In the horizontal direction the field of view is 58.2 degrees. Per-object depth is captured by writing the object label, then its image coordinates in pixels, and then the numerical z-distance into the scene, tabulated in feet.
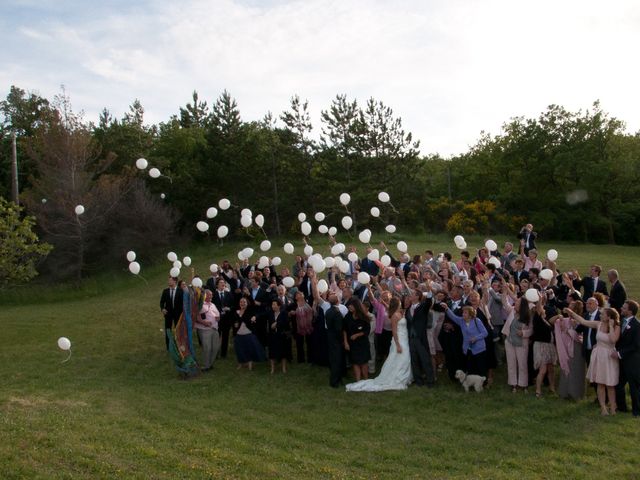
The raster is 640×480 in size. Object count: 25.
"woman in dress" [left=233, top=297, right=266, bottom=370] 41.63
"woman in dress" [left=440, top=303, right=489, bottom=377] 33.88
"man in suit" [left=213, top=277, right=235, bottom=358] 45.21
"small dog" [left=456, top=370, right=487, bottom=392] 33.78
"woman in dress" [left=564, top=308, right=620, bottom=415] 29.22
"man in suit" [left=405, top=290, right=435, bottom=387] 35.45
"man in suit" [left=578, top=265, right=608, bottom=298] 40.11
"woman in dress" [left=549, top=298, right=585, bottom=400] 31.55
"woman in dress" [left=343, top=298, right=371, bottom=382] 37.04
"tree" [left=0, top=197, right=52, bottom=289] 62.18
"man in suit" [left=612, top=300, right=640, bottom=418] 28.63
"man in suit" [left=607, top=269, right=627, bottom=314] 39.68
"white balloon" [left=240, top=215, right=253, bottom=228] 48.44
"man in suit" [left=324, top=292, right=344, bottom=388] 37.09
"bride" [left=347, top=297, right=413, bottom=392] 35.60
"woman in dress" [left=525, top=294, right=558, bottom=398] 32.83
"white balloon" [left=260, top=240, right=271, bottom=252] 52.25
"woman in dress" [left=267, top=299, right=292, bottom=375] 40.32
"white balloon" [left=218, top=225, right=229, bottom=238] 49.51
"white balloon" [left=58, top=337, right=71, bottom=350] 42.96
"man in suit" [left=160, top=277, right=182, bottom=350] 45.03
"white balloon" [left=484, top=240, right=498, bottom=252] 46.54
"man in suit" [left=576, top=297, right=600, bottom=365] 30.94
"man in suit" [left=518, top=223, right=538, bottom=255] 50.96
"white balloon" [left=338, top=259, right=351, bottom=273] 41.44
